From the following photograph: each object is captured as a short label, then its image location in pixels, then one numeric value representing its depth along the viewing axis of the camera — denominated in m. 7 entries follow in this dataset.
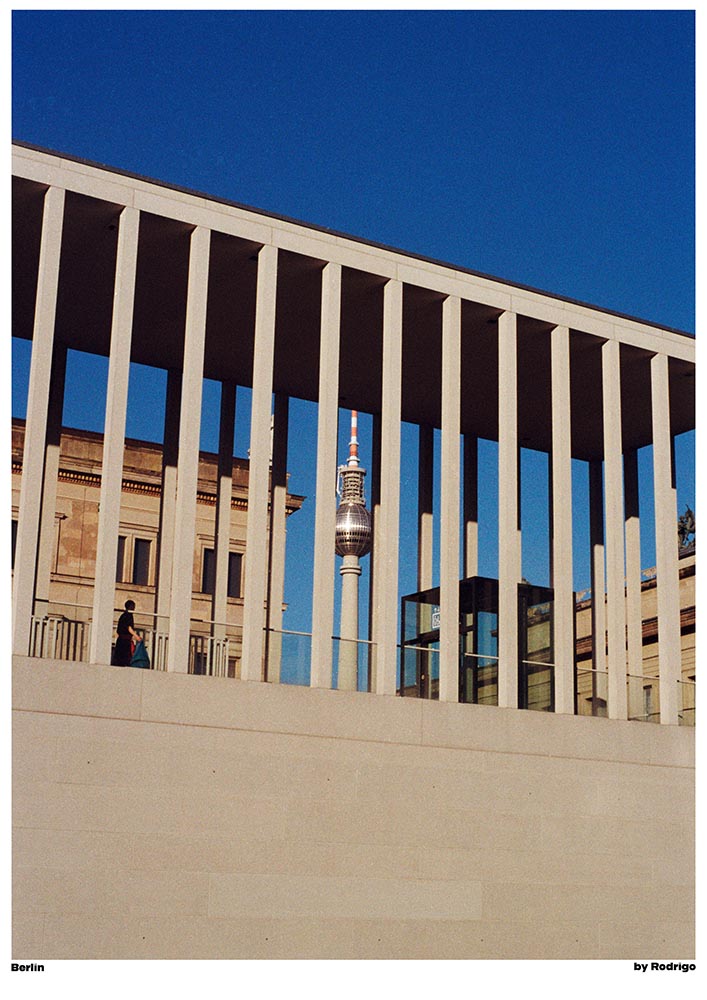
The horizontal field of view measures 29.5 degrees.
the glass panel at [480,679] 22.30
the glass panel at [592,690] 23.77
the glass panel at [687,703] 24.00
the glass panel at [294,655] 20.08
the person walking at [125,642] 19.75
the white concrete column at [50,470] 22.70
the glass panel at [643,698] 23.75
